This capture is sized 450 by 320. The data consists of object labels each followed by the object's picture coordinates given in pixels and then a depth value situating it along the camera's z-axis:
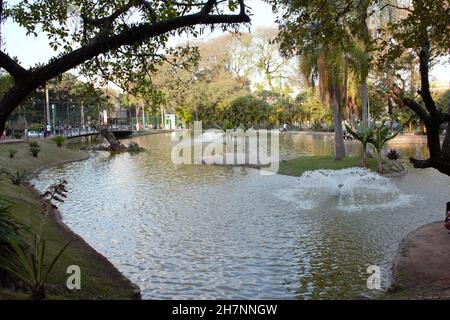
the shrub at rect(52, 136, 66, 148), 38.91
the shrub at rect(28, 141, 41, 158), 30.30
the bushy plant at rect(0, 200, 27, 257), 6.82
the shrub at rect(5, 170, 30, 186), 18.14
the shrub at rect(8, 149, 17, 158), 27.26
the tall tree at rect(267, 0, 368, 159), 9.59
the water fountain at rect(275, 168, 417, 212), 16.19
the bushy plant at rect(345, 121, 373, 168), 23.48
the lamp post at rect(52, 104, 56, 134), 55.41
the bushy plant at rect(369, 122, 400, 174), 23.09
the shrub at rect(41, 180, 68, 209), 9.60
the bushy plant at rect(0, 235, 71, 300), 6.40
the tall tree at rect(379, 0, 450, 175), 7.55
